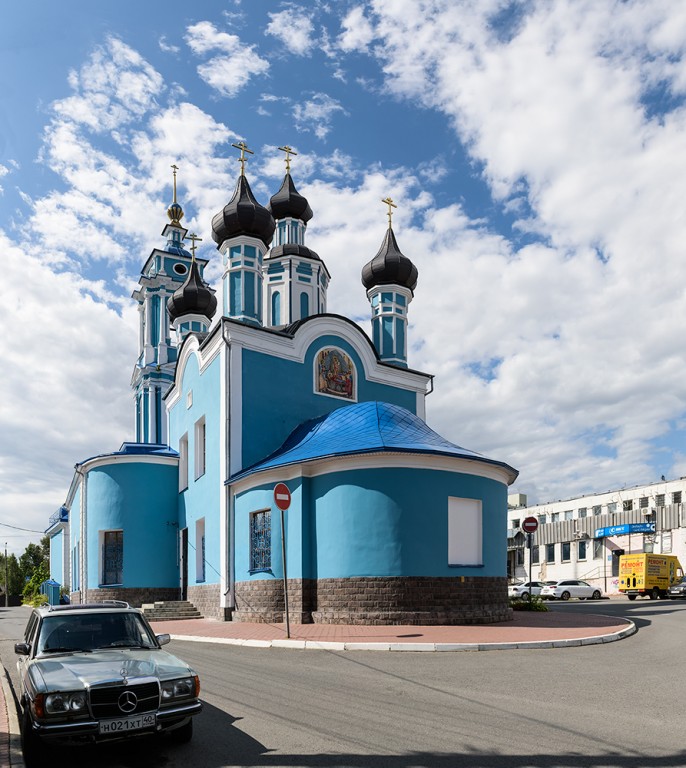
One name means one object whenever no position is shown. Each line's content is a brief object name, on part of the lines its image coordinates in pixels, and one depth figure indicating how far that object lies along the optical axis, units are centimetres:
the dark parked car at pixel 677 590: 3769
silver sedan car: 622
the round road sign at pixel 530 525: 2162
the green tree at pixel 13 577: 8204
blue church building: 1791
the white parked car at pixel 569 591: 3943
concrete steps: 2378
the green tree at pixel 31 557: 8862
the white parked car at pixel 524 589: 3925
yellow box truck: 3706
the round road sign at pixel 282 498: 1516
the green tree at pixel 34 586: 5789
